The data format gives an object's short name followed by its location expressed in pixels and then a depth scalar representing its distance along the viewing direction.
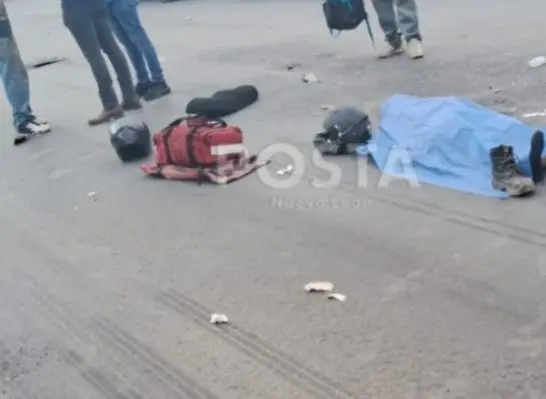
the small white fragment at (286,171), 5.28
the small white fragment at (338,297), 3.60
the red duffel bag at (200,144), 5.38
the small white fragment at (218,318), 3.56
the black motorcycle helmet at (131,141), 5.98
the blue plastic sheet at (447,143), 4.71
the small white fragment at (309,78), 7.55
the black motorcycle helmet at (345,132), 5.45
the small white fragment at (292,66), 8.28
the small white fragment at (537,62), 6.77
